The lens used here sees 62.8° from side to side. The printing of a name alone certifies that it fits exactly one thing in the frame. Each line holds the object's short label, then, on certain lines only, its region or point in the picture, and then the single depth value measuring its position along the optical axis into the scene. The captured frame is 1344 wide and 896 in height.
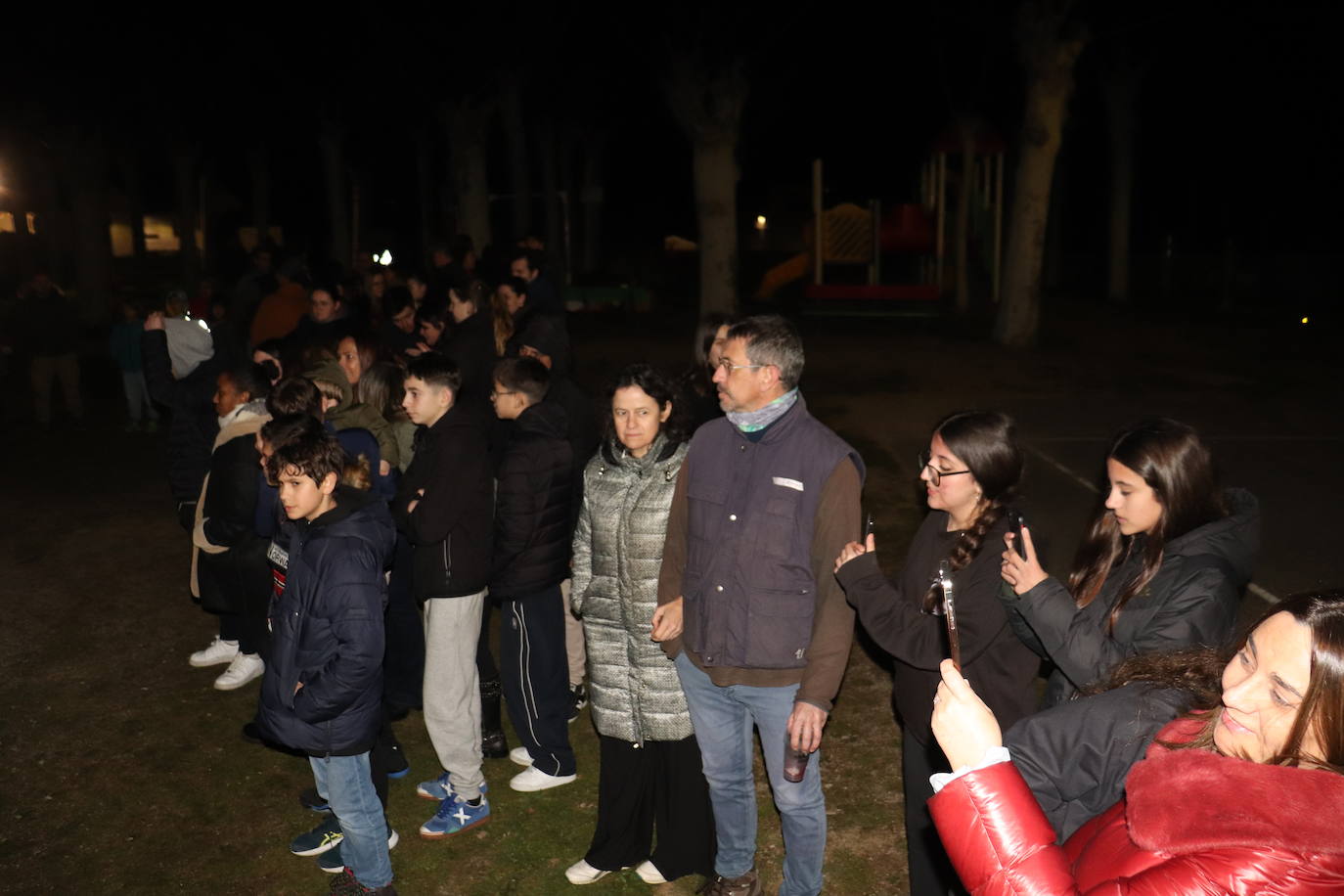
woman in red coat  1.81
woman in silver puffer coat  4.29
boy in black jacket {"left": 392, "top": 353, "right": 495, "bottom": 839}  4.72
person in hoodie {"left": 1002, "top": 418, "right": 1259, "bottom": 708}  3.15
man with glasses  3.74
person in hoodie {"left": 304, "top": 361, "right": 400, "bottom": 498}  5.78
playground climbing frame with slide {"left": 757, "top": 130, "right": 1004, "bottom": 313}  23.30
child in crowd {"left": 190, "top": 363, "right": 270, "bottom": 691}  5.50
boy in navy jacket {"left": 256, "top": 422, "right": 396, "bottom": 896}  3.92
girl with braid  3.41
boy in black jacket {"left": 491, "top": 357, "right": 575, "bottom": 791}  4.77
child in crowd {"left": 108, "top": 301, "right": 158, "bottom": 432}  13.06
